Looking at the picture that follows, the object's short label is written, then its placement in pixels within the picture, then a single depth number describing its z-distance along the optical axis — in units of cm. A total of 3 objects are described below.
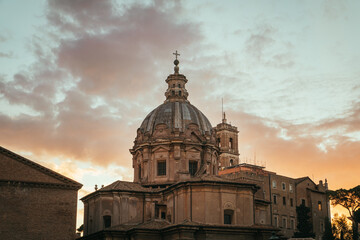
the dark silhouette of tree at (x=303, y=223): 7356
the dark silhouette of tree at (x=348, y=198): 7538
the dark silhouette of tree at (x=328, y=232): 7731
